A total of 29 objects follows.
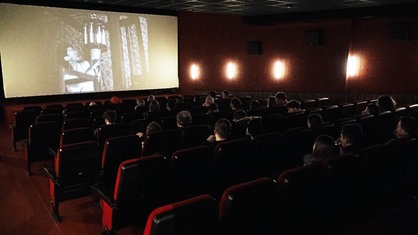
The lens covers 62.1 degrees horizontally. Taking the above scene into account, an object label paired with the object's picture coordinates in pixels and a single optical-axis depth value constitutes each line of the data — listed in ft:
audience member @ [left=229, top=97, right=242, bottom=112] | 23.77
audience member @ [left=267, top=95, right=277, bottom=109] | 25.47
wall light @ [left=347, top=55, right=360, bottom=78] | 32.91
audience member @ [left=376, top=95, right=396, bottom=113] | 20.11
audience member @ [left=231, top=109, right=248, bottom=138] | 15.87
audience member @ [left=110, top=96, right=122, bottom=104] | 32.20
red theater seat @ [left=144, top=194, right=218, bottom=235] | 5.99
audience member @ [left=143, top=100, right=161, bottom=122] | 21.06
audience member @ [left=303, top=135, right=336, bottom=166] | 10.66
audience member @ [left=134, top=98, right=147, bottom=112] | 24.60
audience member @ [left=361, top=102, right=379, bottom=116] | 19.22
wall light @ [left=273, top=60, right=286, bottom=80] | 37.93
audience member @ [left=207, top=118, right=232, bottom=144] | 13.35
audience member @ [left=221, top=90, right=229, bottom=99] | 32.68
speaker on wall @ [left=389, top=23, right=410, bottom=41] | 29.25
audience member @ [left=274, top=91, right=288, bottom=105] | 28.60
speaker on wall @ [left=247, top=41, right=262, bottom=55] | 39.09
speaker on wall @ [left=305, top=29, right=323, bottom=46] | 34.35
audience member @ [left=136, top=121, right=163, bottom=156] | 14.43
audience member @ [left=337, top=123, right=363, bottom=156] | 11.77
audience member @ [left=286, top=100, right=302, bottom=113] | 21.64
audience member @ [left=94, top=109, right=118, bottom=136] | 17.49
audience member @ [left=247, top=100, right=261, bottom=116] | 25.25
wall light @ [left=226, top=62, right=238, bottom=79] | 41.75
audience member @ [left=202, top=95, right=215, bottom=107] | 26.19
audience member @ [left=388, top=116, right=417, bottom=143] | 12.64
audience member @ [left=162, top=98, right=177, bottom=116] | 22.22
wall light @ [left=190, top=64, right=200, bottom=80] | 45.14
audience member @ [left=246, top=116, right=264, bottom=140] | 15.49
